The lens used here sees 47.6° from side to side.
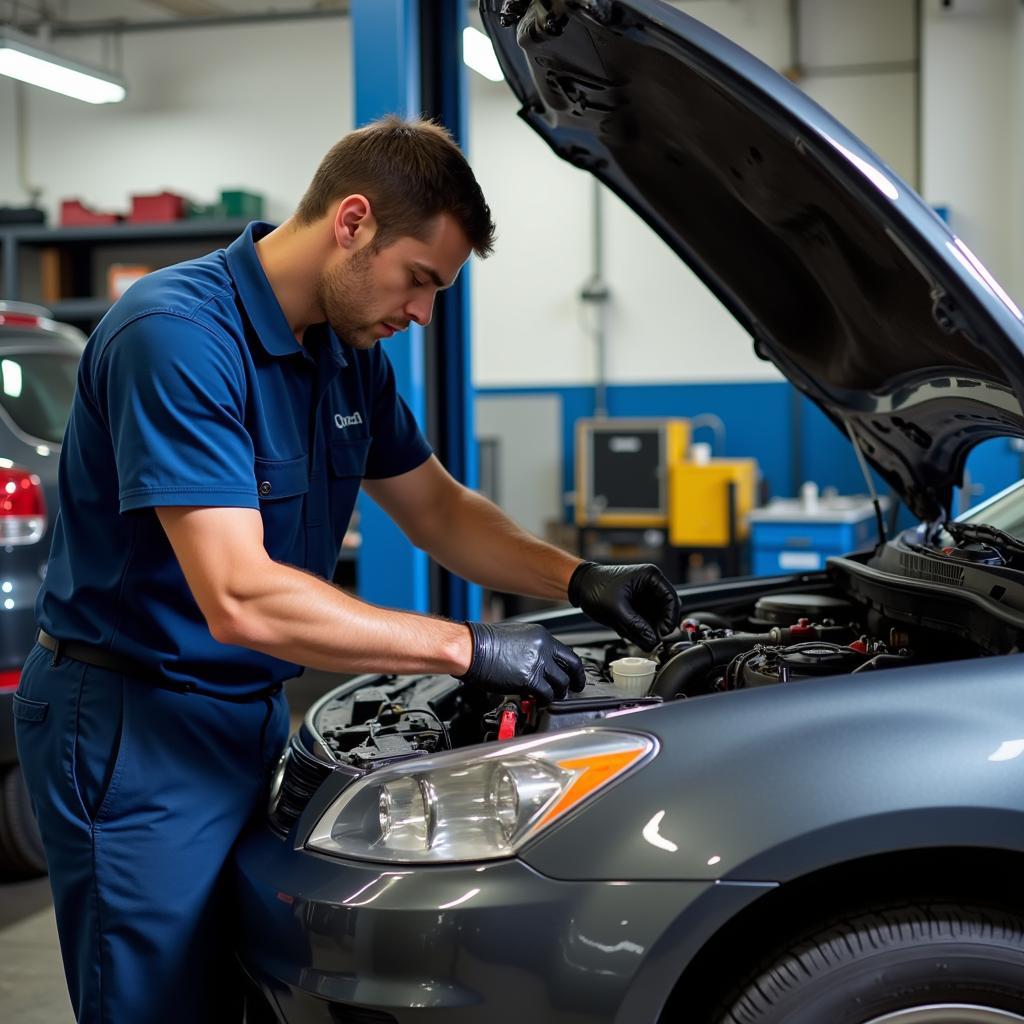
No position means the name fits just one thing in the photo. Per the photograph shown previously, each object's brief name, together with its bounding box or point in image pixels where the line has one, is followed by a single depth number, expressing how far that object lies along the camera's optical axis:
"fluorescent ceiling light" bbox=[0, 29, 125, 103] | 6.85
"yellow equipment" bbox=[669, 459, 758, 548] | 6.85
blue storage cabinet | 6.12
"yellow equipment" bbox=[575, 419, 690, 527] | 7.09
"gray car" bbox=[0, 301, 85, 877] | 2.87
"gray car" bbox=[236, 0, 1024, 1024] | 1.19
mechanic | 1.41
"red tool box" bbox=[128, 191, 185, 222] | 7.98
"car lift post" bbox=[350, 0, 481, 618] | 3.18
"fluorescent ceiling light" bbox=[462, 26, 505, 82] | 5.24
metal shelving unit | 7.91
